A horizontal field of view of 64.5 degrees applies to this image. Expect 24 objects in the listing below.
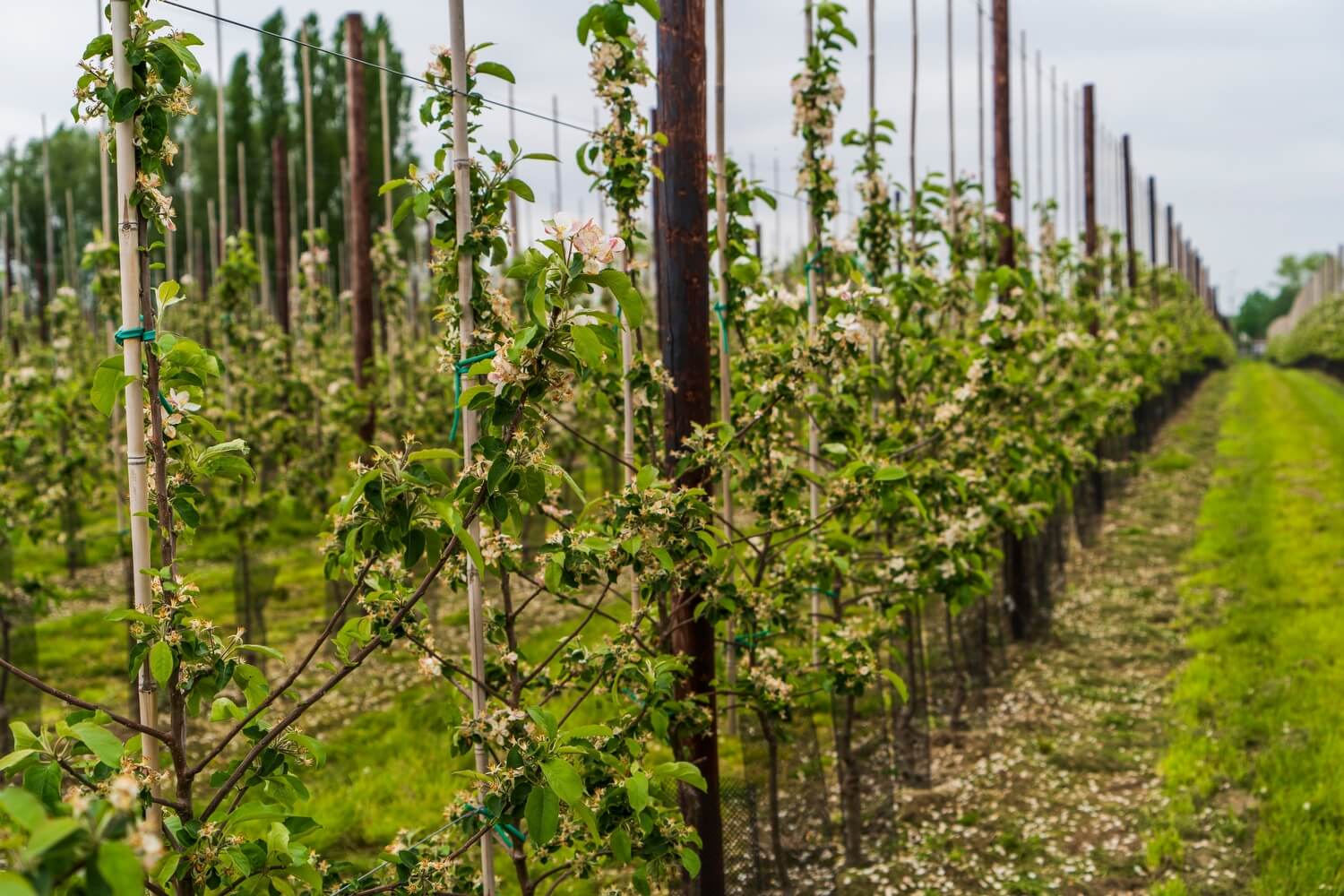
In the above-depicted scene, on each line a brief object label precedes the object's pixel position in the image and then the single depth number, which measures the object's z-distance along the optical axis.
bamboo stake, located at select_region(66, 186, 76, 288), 16.86
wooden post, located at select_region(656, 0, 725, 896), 3.56
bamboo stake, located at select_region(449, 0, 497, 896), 2.37
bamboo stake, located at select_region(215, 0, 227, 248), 6.45
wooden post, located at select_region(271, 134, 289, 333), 11.46
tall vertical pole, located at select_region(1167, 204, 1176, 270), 38.18
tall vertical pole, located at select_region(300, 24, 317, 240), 8.58
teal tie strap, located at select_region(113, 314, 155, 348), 1.82
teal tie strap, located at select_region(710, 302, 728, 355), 4.03
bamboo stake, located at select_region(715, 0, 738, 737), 3.96
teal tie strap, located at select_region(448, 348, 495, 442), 2.24
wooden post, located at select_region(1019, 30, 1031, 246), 10.63
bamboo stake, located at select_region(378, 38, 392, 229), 7.20
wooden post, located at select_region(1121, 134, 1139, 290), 19.67
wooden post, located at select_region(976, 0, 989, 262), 8.48
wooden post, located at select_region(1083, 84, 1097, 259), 13.27
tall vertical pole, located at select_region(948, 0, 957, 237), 6.34
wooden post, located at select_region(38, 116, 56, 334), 10.91
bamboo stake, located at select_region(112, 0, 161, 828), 1.83
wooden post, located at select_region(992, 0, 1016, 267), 7.77
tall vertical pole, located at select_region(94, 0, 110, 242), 4.61
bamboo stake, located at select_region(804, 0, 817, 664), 4.27
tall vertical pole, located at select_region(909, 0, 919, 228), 6.13
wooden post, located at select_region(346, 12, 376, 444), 7.97
